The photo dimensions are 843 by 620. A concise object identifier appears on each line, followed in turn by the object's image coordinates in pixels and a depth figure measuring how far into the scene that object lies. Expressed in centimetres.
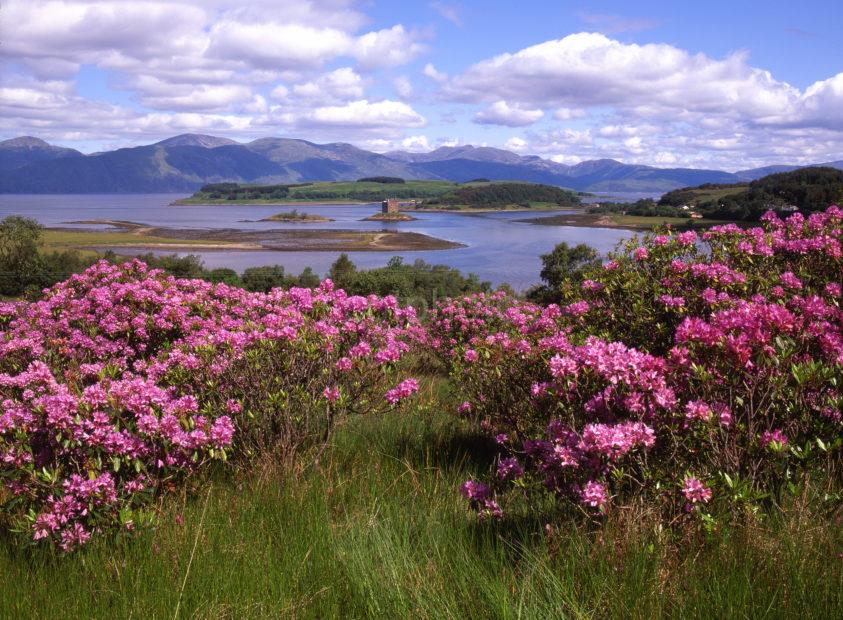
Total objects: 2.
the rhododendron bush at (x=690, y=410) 322
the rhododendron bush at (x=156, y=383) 376
